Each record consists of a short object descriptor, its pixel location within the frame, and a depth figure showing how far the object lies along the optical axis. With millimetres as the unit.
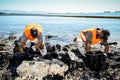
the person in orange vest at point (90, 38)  3483
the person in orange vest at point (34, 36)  3743
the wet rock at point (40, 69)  2865
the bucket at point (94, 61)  3474
